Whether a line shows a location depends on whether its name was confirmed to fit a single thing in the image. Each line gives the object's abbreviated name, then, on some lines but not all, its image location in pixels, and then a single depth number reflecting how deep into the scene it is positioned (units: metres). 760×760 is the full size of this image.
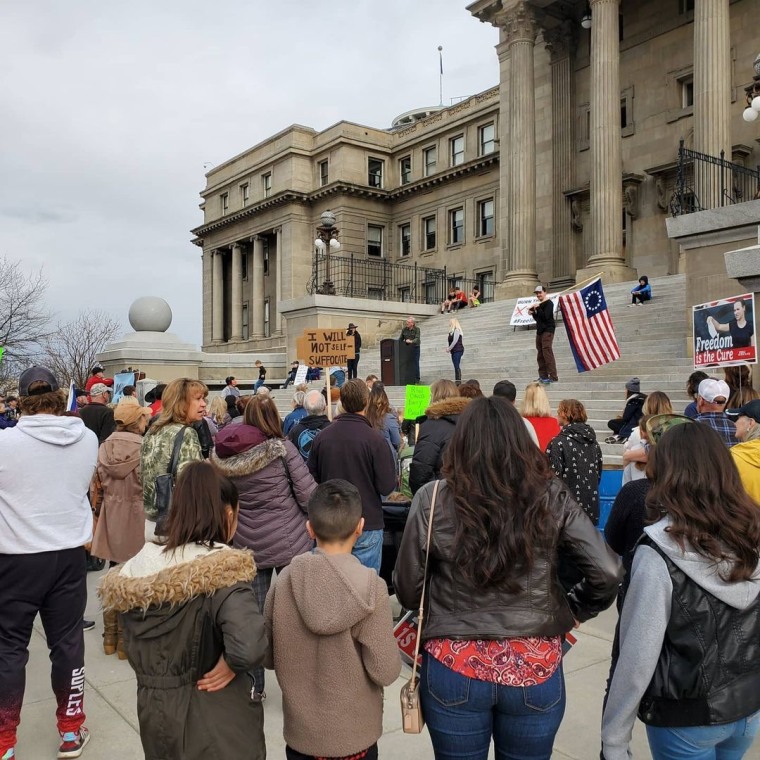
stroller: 5.73
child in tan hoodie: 2.59
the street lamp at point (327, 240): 24.88
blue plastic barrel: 7.75
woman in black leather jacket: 2.47
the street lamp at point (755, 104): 13.88
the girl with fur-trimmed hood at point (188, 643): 2.67
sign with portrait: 8.69
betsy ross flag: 13.42
